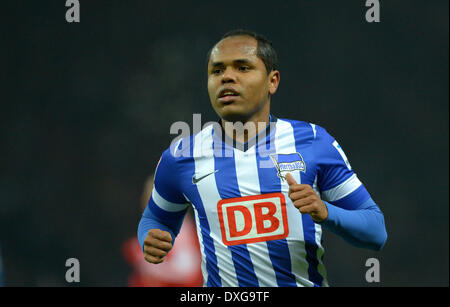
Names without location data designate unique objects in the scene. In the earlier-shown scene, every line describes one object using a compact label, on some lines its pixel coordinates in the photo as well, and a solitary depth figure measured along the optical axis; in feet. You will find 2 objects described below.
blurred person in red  33.60
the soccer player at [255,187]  14.26
